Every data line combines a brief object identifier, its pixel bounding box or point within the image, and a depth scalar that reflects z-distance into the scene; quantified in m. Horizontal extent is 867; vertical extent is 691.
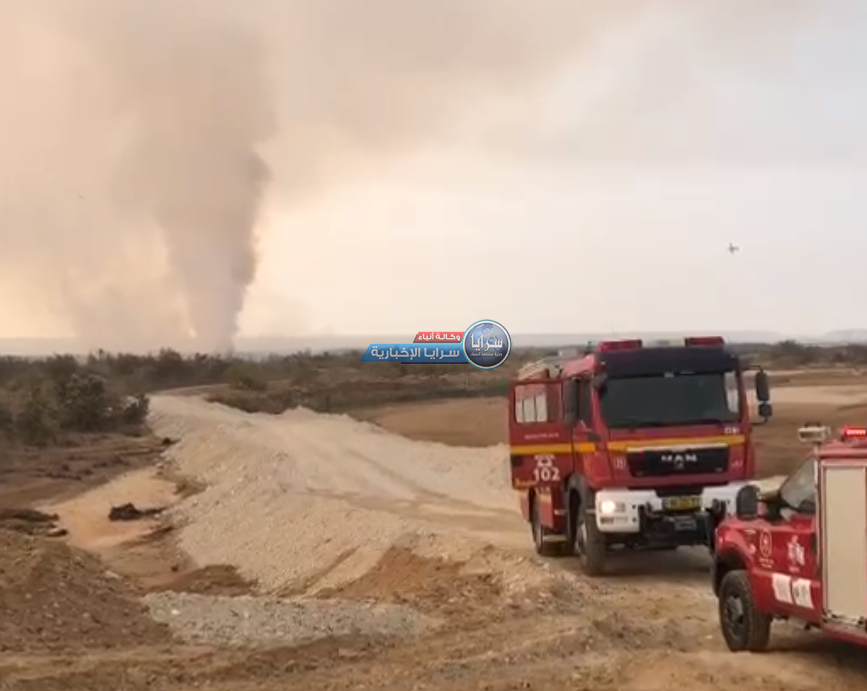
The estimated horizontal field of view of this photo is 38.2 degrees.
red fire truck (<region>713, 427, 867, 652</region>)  9.30
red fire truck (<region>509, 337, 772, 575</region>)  17.06
